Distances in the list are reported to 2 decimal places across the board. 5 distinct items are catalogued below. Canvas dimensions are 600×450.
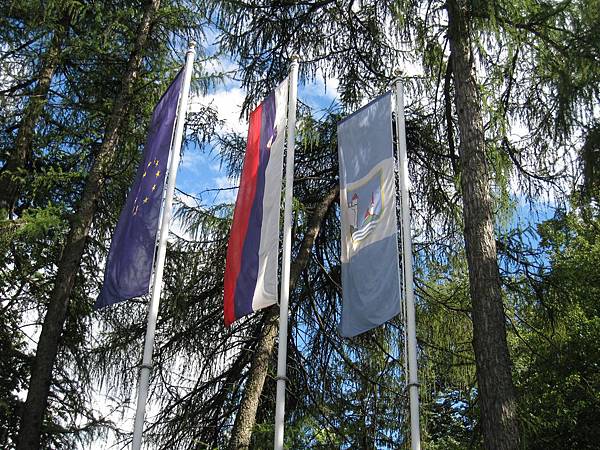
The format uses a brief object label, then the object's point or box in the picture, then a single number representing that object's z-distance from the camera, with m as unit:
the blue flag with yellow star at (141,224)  7.32
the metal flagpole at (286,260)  6.51
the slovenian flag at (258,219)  6.90
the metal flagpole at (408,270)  6.03
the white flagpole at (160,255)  6.50
